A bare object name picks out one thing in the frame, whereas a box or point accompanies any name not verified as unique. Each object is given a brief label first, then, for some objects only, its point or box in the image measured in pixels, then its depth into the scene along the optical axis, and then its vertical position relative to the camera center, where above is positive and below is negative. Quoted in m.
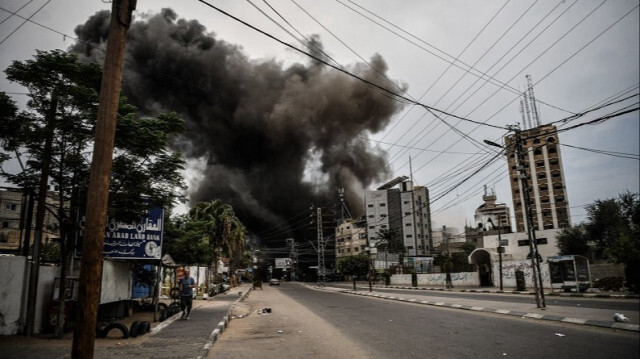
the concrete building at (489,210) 122.04 +13.46
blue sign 12.55 +0.70
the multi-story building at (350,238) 114.31 +4.32
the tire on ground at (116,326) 9.77 -1.90
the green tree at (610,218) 44.84 +3.53
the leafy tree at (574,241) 53.97 +0.64
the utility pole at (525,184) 16.89 +3.00
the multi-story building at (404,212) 109.62 +11.96
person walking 13.99 -1.54
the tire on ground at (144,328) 10.33 -2.00
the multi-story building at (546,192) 91.94 +13.91
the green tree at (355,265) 83.88 -3.07
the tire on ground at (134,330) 9.92 -1.95
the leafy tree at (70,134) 9.70 +3.46
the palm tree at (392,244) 82.31 +1.74
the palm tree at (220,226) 38.38 +3.05
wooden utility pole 4.39 +0.93
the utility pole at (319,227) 55.97 +3.87
